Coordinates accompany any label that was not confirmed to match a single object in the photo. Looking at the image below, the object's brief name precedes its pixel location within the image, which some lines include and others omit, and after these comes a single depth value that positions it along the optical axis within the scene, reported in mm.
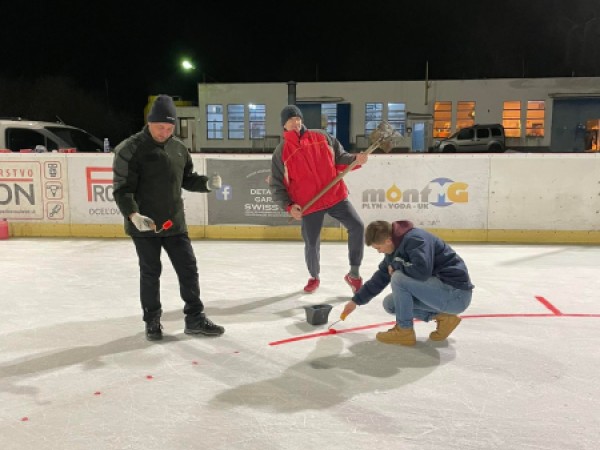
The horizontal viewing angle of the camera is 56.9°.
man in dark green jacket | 3359
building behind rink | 26469
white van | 10633
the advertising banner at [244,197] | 7680
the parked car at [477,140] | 22250
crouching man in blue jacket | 3127
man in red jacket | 4664
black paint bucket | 3925
